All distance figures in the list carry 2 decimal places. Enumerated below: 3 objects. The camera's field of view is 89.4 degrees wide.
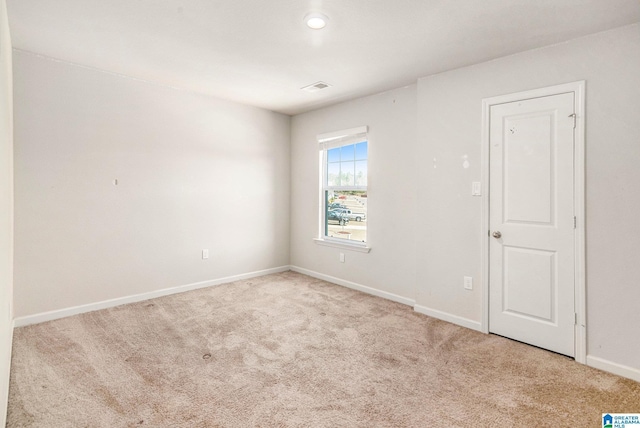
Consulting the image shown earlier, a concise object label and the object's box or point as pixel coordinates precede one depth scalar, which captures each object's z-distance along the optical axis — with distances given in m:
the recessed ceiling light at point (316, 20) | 2.28
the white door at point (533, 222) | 2.58
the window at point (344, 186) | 4.38
